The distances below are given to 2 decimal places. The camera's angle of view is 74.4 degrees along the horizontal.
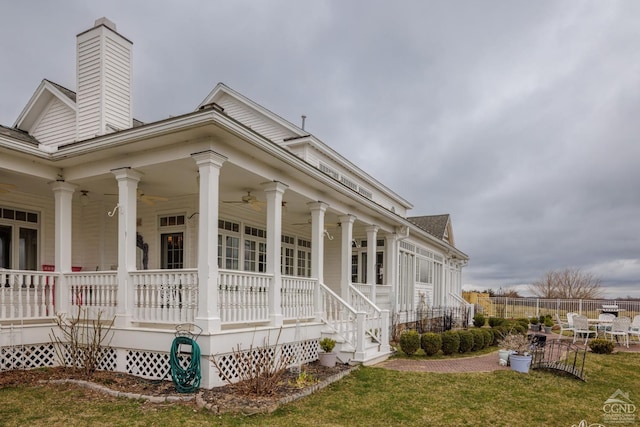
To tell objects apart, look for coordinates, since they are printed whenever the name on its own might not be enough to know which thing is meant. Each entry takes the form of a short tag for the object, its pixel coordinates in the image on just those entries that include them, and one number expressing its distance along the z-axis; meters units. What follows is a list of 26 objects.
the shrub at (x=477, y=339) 11.87
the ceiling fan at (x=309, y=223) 12.96
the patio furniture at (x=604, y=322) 15.24
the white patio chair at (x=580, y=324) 14.15
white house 6.73
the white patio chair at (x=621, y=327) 14.18
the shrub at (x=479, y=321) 18.89
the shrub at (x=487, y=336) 12.32
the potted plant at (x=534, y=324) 19.50
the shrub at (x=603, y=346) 12.57
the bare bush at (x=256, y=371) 6.29
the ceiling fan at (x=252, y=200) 8.93
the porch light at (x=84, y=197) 9.27
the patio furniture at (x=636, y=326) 15.20
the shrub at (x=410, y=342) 10.43
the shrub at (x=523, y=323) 15.52
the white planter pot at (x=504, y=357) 9.86
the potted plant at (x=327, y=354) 8.63
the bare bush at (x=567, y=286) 36.69
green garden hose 6.22
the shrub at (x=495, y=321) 16.67
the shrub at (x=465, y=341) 11.40
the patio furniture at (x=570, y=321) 15.78
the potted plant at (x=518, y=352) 9.19
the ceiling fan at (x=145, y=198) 8.44
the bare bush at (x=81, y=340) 7.08
